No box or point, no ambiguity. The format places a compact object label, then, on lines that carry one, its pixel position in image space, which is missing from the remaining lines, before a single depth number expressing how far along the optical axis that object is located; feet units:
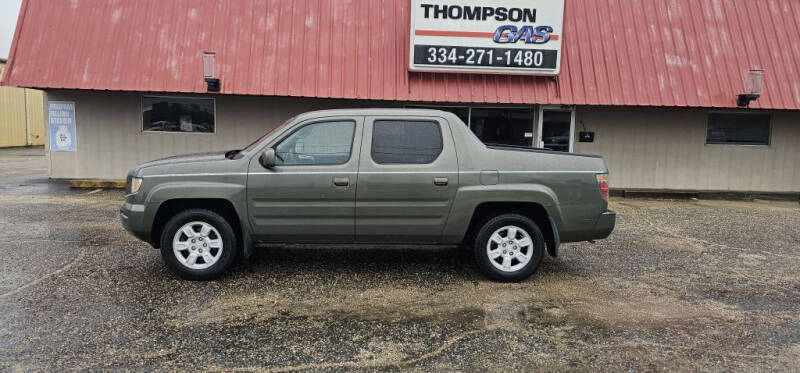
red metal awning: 38.99
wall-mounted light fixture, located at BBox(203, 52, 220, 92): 37.60
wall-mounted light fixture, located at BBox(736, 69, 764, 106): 38.91
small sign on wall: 42.04
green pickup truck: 18.26
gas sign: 39.22
